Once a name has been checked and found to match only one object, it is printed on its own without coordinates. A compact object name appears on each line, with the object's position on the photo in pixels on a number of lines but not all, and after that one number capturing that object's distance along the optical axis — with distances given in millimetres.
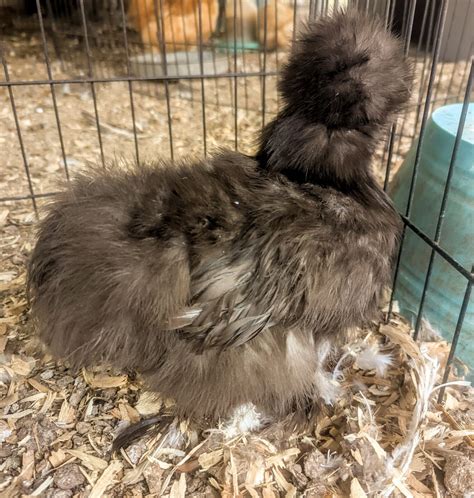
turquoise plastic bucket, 468
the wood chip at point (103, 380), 456
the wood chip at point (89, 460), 395
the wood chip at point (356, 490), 366
